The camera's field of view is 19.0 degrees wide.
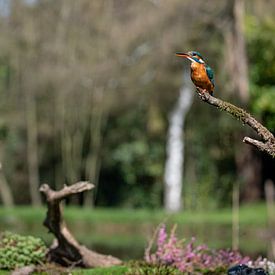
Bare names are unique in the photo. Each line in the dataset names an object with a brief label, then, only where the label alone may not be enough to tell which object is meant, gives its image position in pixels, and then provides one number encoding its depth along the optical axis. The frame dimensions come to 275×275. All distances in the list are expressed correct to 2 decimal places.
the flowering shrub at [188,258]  10.98
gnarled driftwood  11.18
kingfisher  9.10
